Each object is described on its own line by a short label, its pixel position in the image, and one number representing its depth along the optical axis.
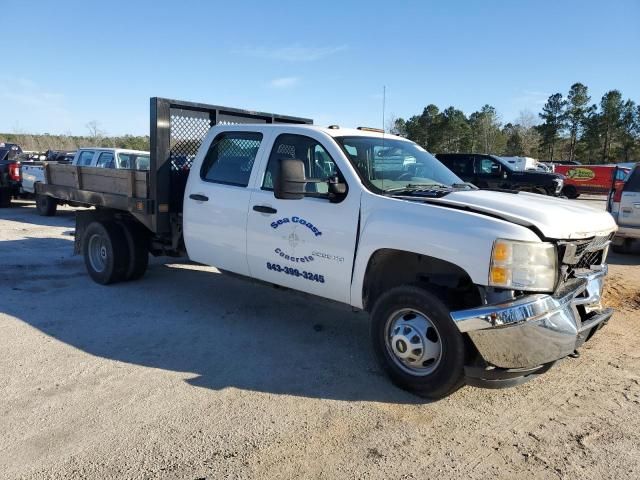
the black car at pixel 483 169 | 18.02
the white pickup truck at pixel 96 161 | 12.77
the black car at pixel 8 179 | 16.22
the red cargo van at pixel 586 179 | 26.45
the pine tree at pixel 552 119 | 51.50
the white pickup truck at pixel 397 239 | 3.42
